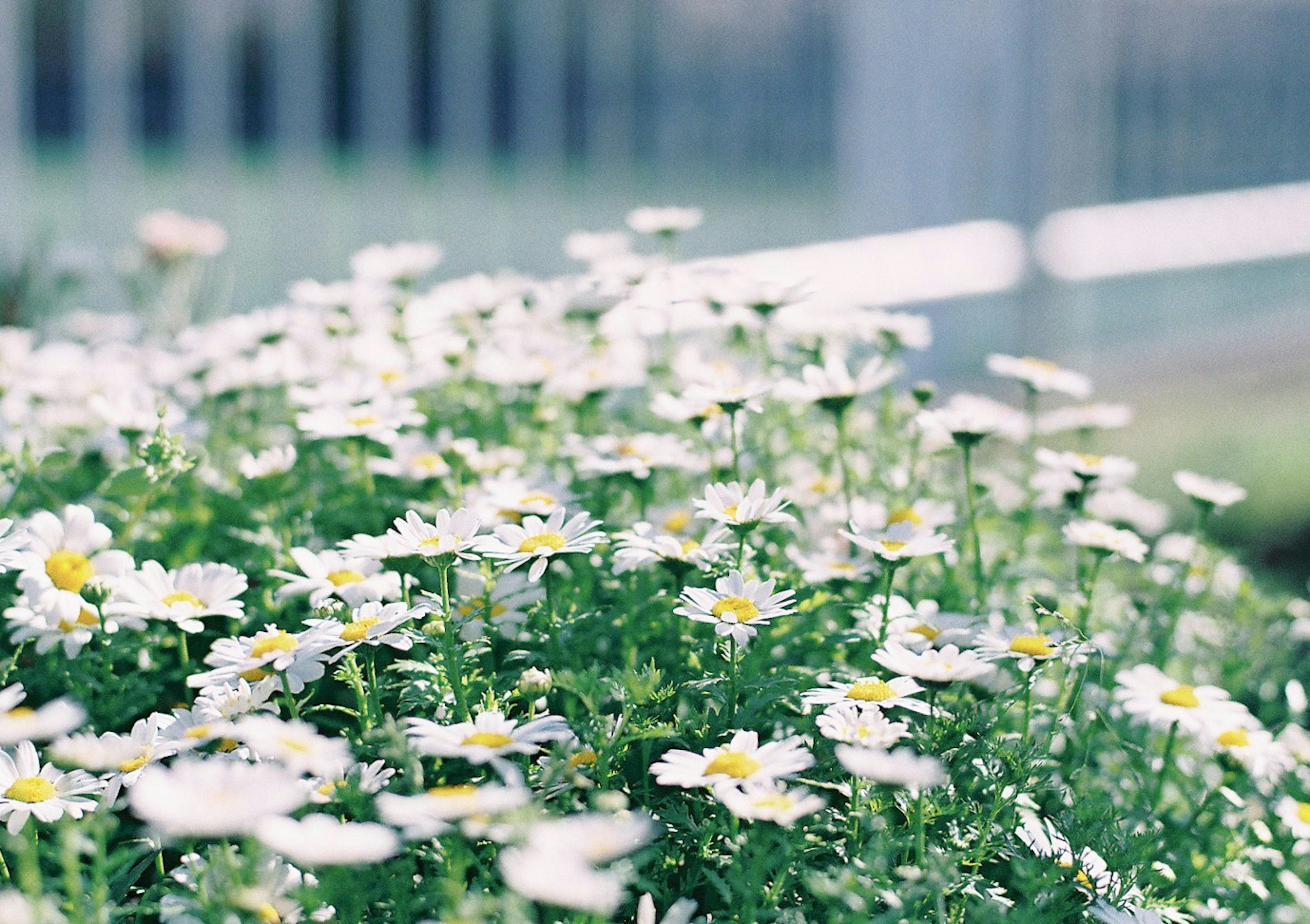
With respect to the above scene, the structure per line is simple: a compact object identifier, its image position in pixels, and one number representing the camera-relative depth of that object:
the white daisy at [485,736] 0.77
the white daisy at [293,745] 0.75
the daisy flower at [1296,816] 0.87
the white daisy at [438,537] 0.83
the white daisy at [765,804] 0.76
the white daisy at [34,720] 0.76
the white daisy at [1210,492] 0.96
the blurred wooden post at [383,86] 2.42
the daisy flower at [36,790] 0.79
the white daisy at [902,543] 0.85
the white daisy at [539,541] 0.84
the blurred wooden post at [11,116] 2.03
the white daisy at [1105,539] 0.92
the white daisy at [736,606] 0.82
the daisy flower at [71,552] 0.85
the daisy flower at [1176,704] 0.86
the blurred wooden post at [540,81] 2.63
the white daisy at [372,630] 0.81
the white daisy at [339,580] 0.86
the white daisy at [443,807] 0.73
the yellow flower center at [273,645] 0.81
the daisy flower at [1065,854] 0.82
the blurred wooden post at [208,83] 2.22
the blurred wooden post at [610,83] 2.74
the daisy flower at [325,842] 0.72
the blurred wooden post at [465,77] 2.51
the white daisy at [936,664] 0.81
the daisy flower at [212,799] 0.71
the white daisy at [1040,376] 0.99
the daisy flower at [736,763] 0.77
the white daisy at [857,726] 0.80
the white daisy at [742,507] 0.85
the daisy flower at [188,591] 0.84
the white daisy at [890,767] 0.76
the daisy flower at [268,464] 0.94
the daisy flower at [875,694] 0.81
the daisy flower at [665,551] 0.85
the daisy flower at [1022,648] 0.83
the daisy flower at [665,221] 1.06
